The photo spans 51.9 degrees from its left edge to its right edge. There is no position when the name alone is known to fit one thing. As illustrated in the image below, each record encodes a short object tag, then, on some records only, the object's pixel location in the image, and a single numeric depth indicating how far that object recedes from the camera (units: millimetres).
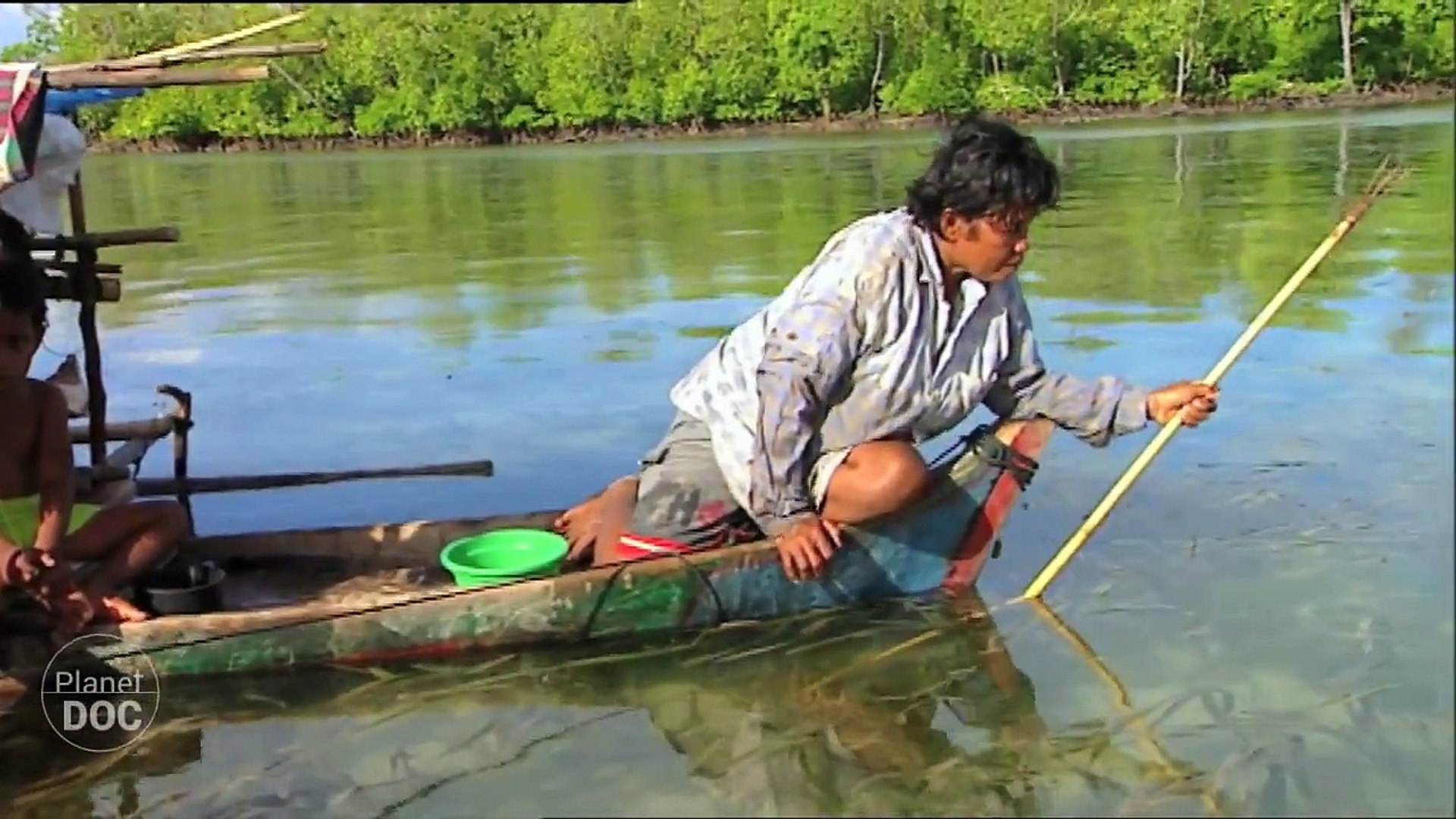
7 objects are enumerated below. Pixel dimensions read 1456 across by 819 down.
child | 3506
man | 3506
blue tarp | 4773
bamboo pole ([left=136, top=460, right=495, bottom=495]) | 5020
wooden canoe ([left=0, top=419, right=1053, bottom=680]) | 3709
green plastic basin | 4012
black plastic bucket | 3967
